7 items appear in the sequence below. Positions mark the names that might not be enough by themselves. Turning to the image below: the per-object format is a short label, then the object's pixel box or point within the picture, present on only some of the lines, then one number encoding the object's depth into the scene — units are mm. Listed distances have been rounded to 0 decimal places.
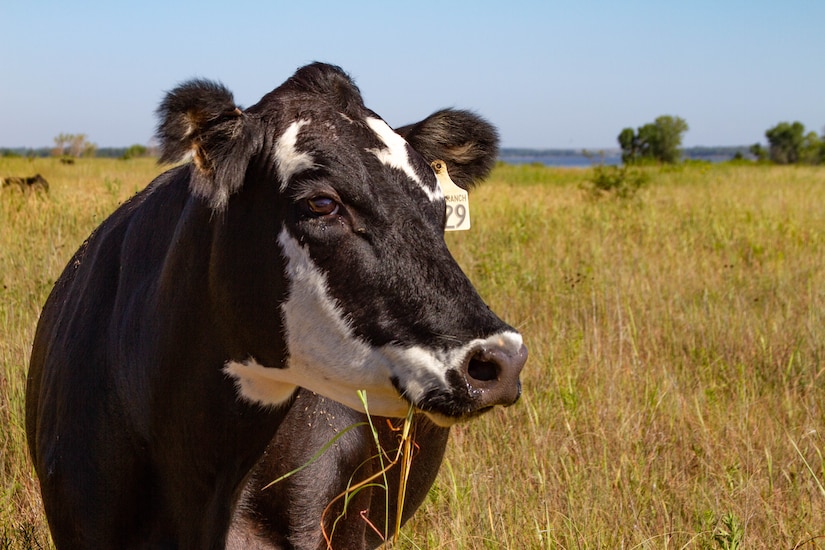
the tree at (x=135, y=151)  47769
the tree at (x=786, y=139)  68875
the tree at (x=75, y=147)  36594
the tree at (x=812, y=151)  53594
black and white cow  1943
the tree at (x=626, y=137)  84312
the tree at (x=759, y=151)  69688
